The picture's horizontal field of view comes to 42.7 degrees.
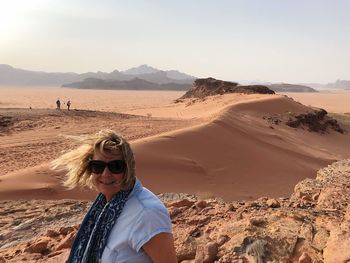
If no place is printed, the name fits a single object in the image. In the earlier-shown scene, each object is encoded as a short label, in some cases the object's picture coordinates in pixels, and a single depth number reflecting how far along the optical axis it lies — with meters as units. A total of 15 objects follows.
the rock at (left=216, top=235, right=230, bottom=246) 4.03
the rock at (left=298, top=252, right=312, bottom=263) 3.51
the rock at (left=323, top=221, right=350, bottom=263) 3.40
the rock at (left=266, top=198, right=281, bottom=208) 5.10
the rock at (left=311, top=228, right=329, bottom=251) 3.76
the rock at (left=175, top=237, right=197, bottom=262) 4.09
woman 2.04
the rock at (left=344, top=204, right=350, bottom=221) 4.25
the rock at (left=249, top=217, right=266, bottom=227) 4.28
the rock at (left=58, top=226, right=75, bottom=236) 5.36
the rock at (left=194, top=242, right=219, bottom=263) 3.86
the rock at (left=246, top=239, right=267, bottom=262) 3.66
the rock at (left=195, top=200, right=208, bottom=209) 5.43
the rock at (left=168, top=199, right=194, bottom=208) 5.65
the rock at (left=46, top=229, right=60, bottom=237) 5.37
